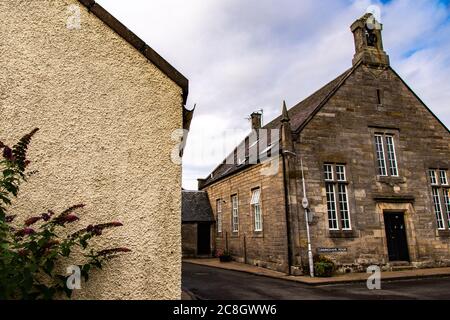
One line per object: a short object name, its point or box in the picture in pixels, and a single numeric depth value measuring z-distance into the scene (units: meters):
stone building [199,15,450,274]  14.55
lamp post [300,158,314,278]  13.43
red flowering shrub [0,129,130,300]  2.74
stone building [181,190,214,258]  25.05
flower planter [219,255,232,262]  21.22
